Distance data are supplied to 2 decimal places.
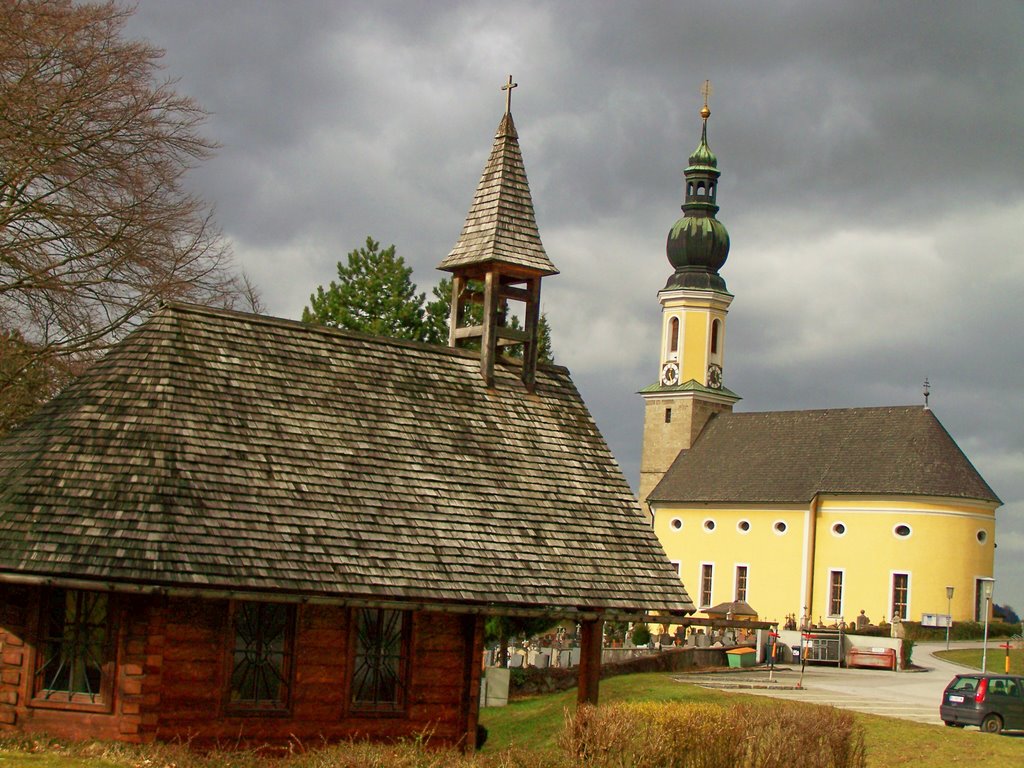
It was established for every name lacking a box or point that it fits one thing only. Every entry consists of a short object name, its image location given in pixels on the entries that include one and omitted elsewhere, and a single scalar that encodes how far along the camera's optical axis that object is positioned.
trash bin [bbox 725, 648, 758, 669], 40.72
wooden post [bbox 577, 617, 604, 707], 21.41
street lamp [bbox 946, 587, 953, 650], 58.22
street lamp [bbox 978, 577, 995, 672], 42.66
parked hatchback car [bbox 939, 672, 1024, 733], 28.11
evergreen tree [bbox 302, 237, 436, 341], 43.69
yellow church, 59.94
